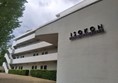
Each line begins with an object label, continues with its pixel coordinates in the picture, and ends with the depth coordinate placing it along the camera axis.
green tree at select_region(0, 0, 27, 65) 5.20
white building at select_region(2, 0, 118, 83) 4.67
